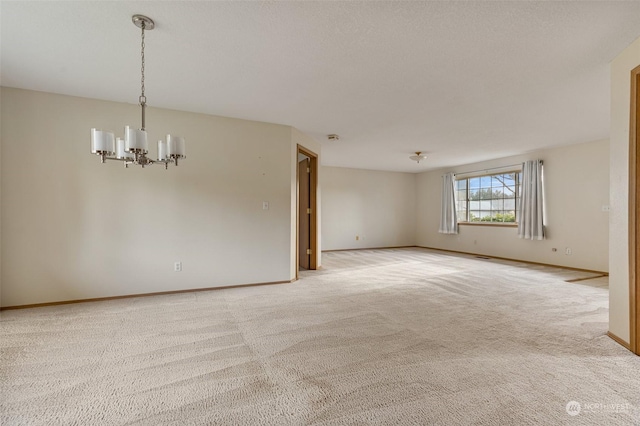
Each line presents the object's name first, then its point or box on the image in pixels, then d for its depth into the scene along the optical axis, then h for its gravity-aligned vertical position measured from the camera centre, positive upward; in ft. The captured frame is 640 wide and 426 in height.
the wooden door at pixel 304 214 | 18.54 -0.04
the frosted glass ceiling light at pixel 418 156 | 21.21 +4.14
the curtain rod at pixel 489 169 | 21.62 +3.52
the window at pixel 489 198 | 22.31 +1.26
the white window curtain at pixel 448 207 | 26.43 +0.57
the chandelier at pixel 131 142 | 6.85 +1.68
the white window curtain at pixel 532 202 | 19.76 +0.75
